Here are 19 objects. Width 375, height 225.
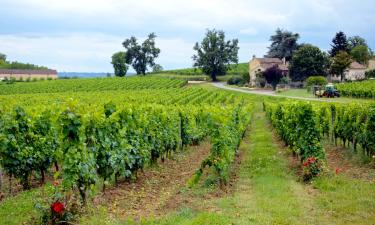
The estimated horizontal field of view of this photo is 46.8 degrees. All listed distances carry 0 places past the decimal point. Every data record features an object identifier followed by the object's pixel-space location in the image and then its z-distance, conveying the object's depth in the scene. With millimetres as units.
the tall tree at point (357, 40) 126062
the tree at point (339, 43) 95312
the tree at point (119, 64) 123688
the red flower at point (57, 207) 8367
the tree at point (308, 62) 78062
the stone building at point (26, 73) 131825
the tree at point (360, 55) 103750
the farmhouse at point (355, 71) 93500
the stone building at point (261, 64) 90062
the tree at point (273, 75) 70938
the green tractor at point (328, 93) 52250
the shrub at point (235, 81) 85950
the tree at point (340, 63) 77375
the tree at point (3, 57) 173062
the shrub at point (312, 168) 12789
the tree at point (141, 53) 119438
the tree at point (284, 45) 108250
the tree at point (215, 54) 103688
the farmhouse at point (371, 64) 105638
